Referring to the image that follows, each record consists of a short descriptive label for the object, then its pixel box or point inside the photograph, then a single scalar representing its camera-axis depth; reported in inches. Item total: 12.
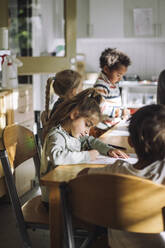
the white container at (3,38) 131.3
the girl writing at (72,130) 75.1
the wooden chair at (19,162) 72.6
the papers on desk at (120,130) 101.3
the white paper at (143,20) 212.5
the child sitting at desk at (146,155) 56.7
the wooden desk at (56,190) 62.8
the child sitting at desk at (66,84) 107.7
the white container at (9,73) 129.7
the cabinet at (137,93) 214.2
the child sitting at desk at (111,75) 124.1
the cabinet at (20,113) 122.0
